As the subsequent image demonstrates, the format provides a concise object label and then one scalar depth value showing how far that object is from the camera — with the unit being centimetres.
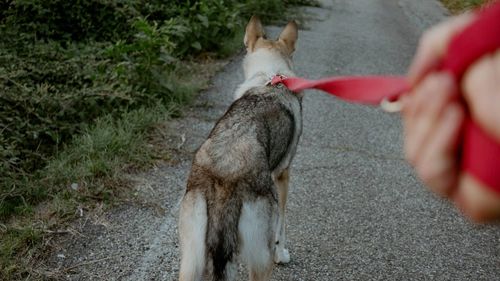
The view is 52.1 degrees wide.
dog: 260
